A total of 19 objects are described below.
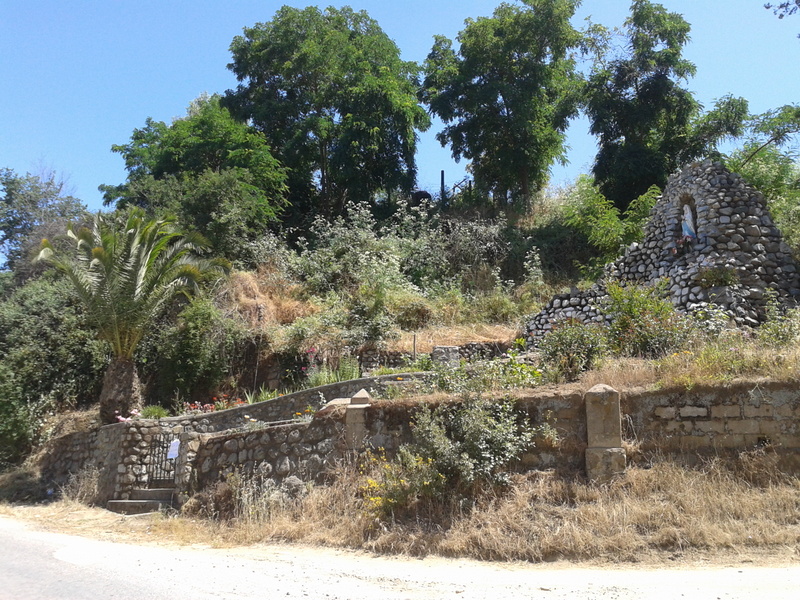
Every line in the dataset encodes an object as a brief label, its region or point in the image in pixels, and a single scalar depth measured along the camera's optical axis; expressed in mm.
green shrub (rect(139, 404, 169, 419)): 14781
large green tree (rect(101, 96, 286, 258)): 21655
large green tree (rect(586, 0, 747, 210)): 22125
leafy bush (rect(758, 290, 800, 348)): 9047
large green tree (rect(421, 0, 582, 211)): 25422
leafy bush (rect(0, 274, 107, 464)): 16344
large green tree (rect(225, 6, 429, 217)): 25453
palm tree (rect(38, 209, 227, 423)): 14711
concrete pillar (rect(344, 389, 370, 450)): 8915
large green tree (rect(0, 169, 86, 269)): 30844
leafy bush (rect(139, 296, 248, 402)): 17109
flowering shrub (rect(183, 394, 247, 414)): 15720
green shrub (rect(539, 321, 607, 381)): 9488
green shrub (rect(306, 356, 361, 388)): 14961
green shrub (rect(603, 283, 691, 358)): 9906
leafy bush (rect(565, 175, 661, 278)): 19312
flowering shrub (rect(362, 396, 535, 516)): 7758
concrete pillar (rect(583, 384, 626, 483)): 7543
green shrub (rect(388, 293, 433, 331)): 18359
